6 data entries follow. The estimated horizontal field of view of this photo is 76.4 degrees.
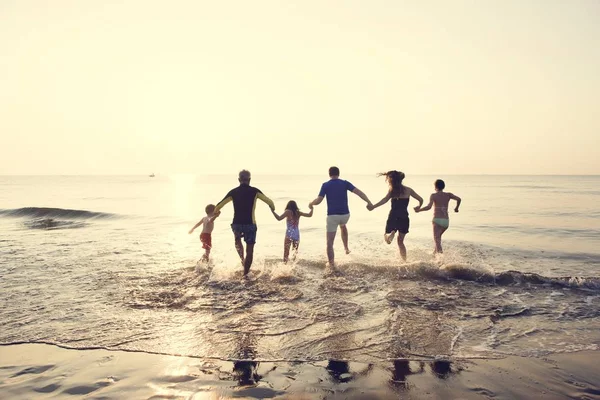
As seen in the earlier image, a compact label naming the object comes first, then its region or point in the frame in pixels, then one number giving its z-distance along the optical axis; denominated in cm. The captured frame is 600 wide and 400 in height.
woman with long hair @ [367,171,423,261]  1079
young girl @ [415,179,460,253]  1142
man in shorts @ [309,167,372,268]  1071
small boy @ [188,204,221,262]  1112
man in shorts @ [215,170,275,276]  945
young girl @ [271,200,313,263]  1125
